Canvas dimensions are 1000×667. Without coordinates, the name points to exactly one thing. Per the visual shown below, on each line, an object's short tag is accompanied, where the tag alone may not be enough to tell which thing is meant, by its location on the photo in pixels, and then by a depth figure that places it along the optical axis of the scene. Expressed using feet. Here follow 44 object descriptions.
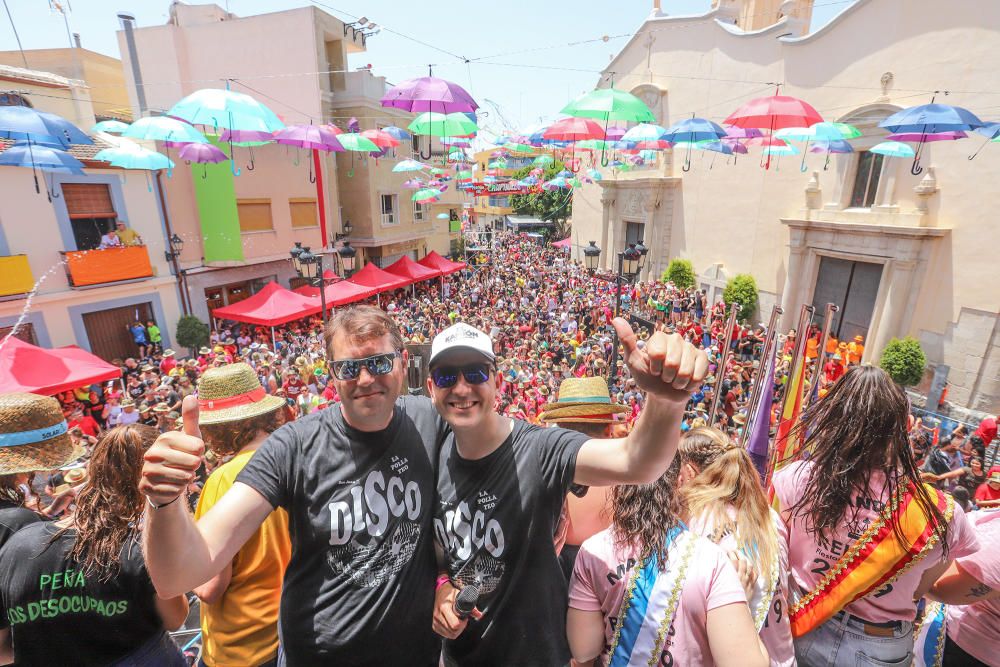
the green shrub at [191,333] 41.06
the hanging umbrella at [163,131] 25.95
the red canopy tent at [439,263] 67.41
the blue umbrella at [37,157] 26.66
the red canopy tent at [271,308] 40.48
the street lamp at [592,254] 32.22
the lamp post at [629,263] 28.02
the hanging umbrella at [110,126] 34.09
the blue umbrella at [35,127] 23.01
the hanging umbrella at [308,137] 32.71
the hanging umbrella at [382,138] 40.73
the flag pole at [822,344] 11.86
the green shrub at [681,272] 63.83
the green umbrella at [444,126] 31.14
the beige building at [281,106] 49.88
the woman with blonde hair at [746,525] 5.51
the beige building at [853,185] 37.86
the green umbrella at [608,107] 23.84
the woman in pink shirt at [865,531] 6.19
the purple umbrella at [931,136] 27.80
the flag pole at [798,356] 11.54
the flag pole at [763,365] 12.13
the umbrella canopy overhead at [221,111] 24.54
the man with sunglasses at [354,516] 5.50
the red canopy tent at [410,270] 59.98
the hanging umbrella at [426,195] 61.77
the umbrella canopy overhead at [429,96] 22.74
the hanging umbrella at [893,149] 34.06
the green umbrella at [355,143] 37.32
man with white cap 5.43
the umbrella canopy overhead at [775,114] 25.62
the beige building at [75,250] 33.47
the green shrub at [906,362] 38.40
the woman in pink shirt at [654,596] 4.81
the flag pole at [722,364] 12.89
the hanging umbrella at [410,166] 51.80
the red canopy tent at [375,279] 52.20
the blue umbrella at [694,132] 29.94
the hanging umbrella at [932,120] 24.64
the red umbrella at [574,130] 28.48
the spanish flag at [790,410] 12.37
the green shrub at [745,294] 54.85
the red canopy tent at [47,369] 22.91
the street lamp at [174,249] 42.27
